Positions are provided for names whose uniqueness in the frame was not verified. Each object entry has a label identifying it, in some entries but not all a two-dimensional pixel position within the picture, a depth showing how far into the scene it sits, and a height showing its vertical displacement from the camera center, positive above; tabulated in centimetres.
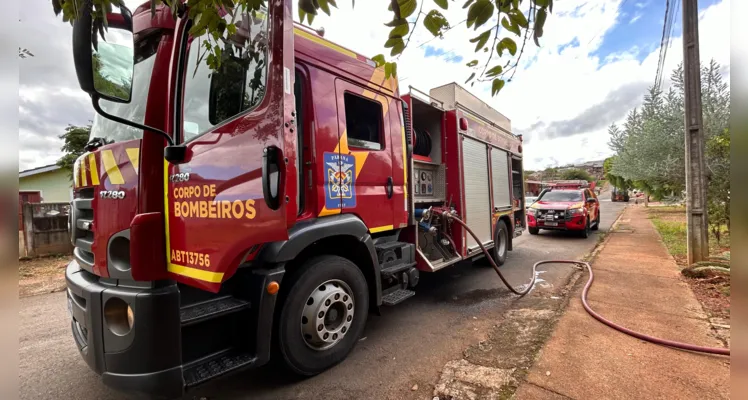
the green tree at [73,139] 757 +168
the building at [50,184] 1585 +132
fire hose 286 -145
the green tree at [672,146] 718 +143
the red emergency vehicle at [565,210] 1013 -70
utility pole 547 +78
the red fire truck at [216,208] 190 -3
